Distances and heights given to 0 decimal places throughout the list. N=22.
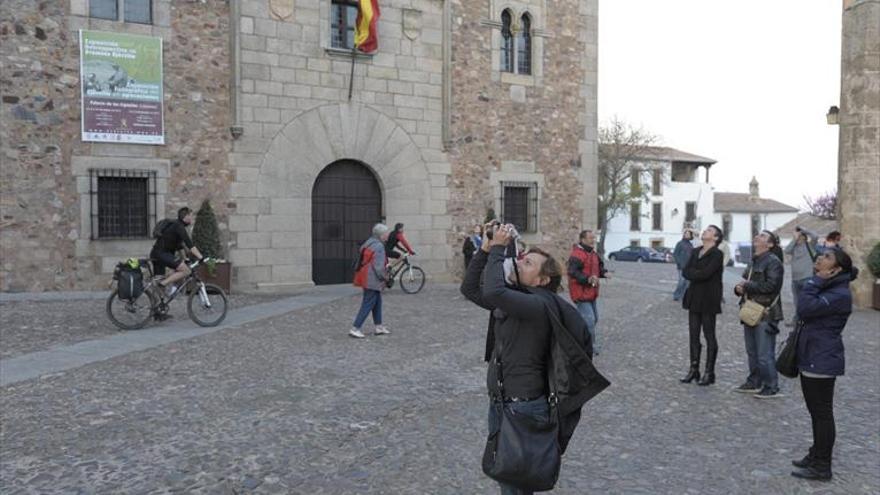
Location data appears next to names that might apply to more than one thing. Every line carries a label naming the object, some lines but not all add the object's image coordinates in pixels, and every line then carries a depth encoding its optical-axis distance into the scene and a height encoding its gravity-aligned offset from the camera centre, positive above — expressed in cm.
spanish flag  1504 +410
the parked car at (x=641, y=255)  5166 -237
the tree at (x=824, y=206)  4450 +114
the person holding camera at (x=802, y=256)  1068 -48
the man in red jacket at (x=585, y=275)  781 -59
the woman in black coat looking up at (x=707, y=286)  674 -60
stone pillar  1445 +182
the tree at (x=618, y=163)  4928 +412
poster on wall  1298 +239
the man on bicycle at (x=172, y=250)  1000 -46
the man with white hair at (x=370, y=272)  924 -69
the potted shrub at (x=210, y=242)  1373 -46
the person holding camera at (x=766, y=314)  635 -80
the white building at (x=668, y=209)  5694 +108
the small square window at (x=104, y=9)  1312 +384
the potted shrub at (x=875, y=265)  1434 -83
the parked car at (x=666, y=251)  5124 -212
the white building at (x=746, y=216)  6181 +64
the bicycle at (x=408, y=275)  1480 -114
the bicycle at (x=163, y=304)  973 -120
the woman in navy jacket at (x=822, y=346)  455 -79
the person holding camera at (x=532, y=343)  319 -56
